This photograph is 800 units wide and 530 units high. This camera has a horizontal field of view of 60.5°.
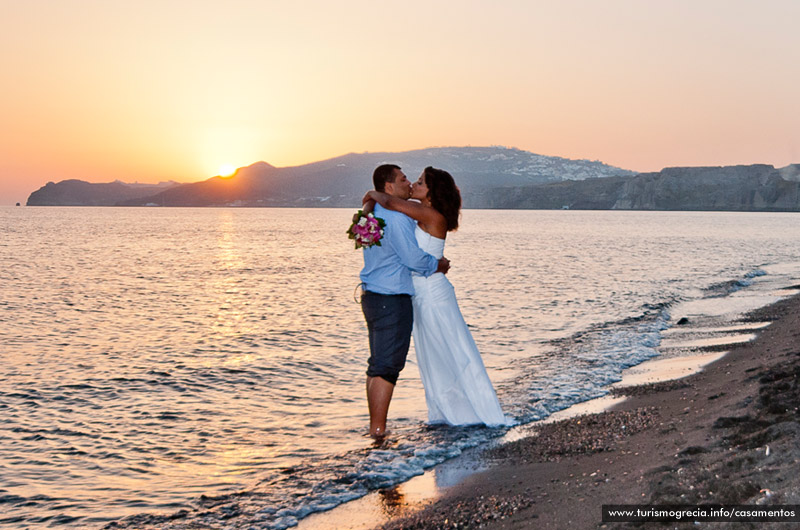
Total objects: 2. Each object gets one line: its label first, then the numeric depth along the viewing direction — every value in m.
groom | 5.67
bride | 5.93
